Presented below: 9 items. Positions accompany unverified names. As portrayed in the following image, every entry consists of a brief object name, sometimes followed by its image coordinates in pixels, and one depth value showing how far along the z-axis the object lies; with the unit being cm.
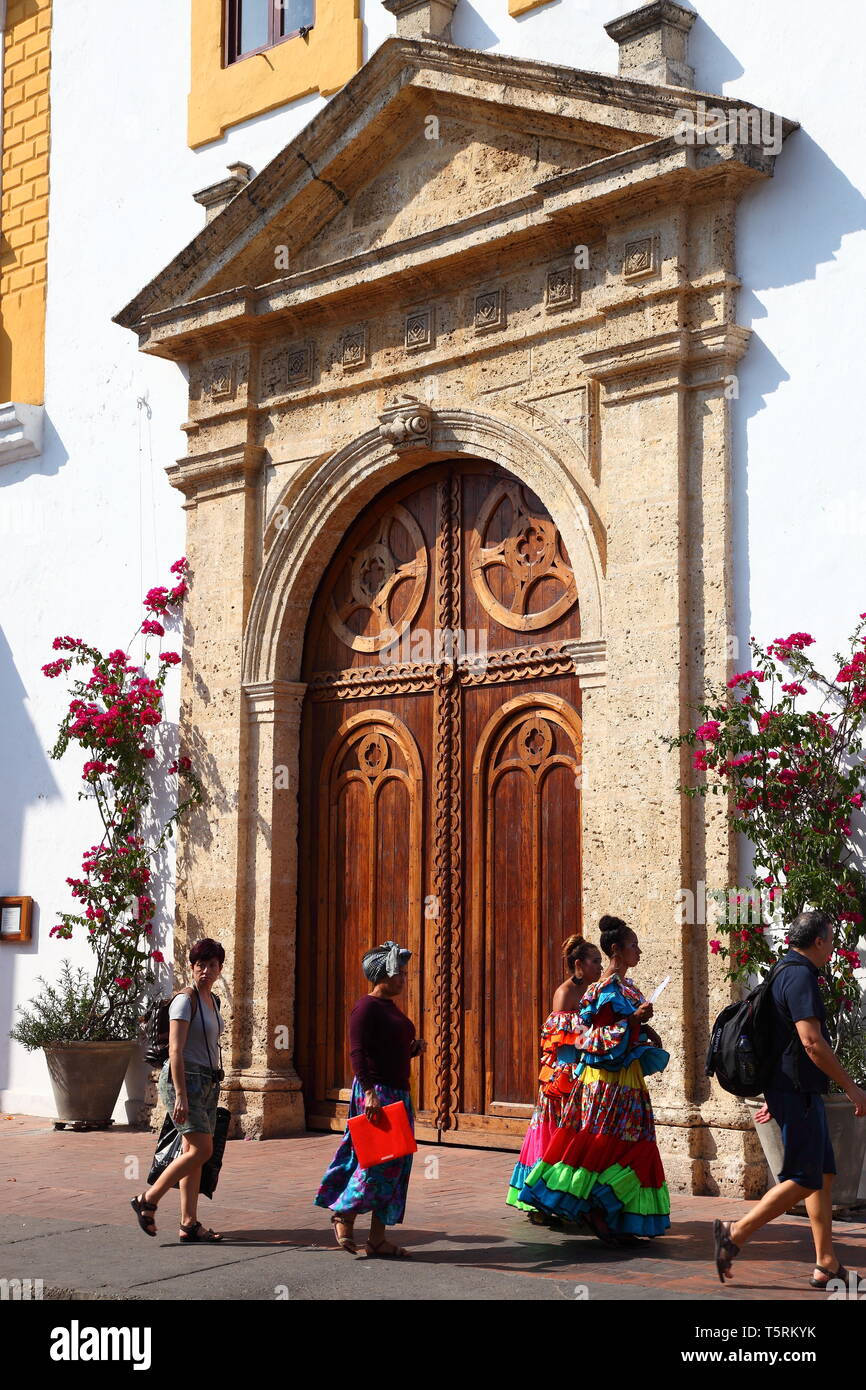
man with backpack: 542
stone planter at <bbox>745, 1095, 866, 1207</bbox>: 679
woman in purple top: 620
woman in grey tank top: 644
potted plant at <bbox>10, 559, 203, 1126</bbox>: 1040
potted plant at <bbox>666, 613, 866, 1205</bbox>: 702
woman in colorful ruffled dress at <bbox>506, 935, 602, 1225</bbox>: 663
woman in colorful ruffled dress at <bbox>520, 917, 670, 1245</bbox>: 642
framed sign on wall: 1170
